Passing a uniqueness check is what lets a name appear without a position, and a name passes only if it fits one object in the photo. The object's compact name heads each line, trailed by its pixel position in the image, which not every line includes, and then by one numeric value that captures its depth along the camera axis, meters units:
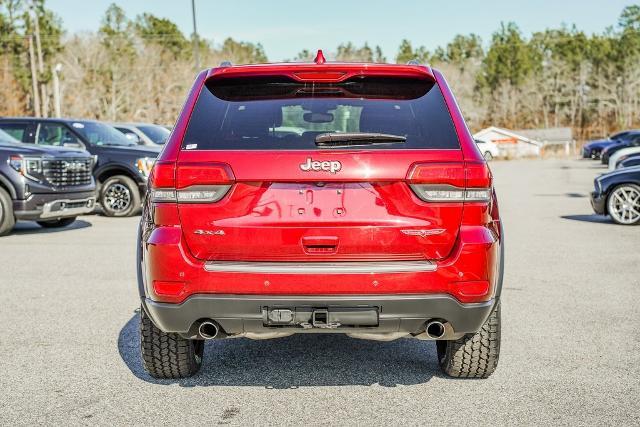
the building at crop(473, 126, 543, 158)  83.11
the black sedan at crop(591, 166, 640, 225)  13.55
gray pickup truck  11.88
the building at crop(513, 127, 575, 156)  97.00
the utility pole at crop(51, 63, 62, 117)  41.86
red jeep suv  3.88
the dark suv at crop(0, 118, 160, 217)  15.30
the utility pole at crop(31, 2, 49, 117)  48.30
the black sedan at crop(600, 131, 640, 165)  44.23
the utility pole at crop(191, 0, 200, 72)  38.48
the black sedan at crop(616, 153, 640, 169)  21.17
